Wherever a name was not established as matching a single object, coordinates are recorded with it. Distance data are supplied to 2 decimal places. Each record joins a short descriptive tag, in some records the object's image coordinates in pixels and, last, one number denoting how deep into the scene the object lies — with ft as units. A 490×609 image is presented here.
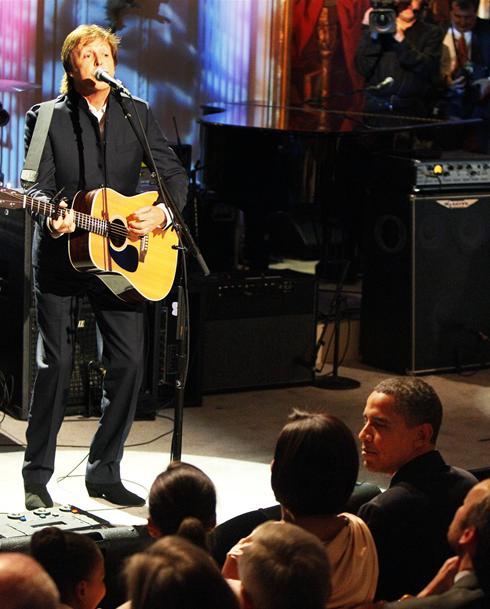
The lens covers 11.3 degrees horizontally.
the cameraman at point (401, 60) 65.38
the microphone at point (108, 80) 28.17
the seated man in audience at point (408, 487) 21.00
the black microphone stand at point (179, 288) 29.14
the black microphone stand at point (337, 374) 46.31
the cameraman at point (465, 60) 68.34
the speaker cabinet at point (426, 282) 47.26
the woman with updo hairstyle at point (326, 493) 18.75
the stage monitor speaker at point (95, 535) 22.57
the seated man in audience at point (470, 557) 17.24
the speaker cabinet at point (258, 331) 44.34
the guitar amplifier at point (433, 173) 46.72
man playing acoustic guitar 30.74
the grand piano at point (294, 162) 54.19
